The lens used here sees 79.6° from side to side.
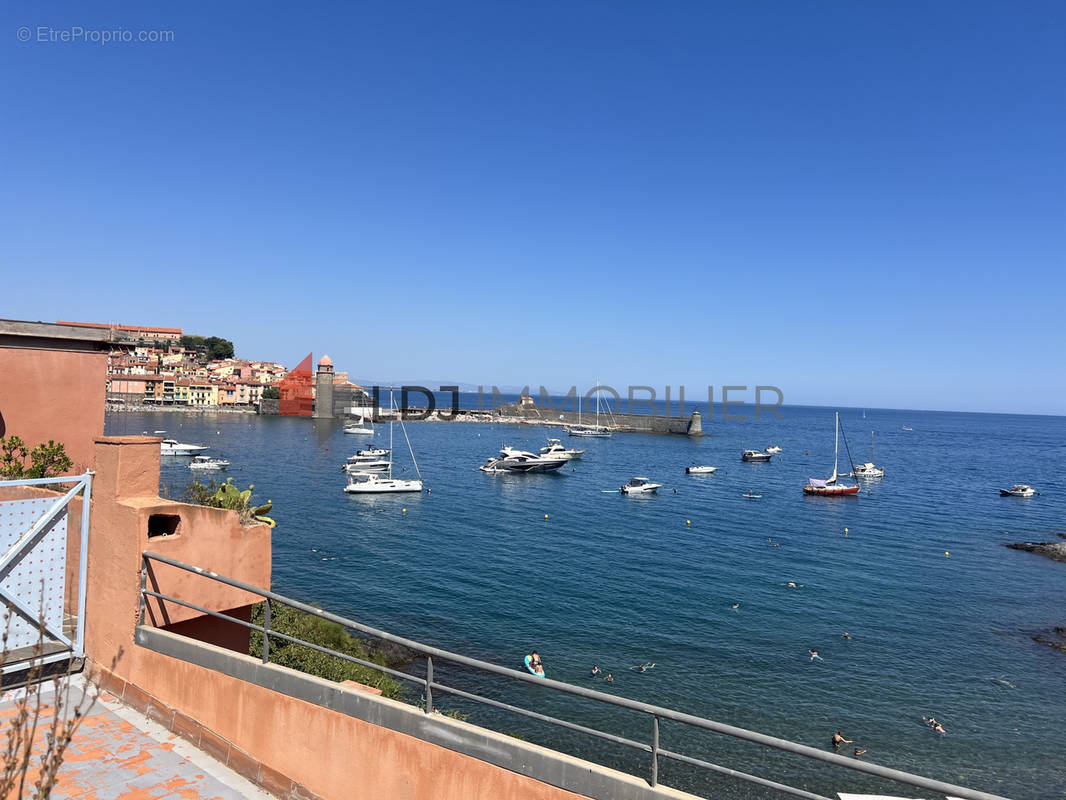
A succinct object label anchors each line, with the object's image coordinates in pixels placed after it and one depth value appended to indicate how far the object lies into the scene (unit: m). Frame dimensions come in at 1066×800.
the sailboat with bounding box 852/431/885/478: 73.81
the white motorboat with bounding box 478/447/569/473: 66.31
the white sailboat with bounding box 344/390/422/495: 51.44
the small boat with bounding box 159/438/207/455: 71.56
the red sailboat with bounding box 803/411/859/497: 59.75
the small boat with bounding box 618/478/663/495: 56.03
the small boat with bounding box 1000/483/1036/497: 63.03
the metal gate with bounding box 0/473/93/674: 6.15
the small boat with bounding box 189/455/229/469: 61.84
